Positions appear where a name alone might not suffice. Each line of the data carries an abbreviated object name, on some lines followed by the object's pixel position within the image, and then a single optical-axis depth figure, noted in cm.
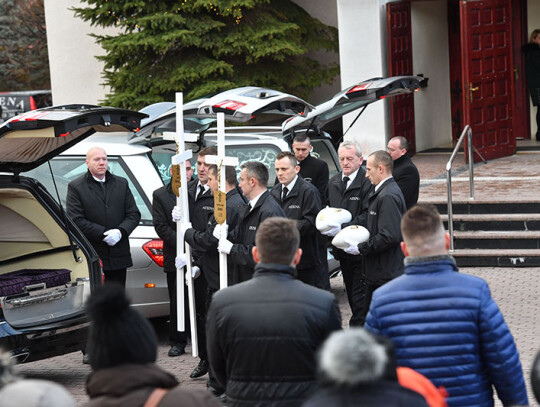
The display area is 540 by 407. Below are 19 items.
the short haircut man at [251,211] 1153
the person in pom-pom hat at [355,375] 512
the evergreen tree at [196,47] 2761
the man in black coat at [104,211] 1408
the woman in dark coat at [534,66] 2900
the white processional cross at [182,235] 1263
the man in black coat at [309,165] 1590
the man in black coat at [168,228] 1376
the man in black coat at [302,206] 1292
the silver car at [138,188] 1449
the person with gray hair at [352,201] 1354
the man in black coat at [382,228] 1200
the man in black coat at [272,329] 715
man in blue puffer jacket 703
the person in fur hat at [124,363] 558
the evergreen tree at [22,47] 5728
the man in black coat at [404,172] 1505
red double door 2572
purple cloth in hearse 1214
